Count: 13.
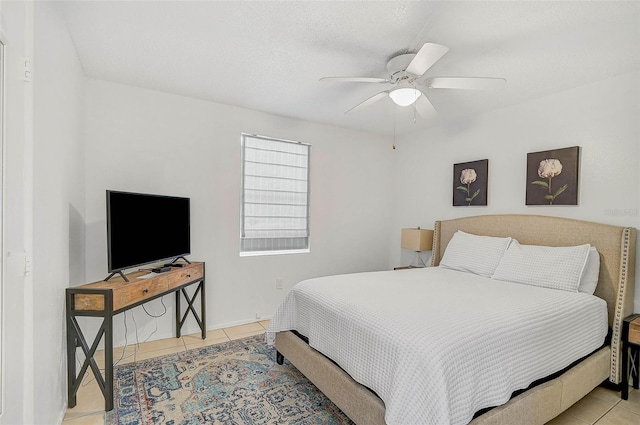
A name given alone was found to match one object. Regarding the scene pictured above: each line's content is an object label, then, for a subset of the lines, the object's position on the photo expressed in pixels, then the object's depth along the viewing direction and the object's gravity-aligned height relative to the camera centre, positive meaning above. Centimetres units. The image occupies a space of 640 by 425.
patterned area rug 202 -135
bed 152 -87
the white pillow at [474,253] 316 -45
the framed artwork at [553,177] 294 +34
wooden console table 207 -73
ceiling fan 200 +91
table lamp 412 -40
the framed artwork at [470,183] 370 +33
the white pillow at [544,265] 257 -47
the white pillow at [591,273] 260 -52
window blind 380 +13
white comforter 146 -72
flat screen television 231 -20
